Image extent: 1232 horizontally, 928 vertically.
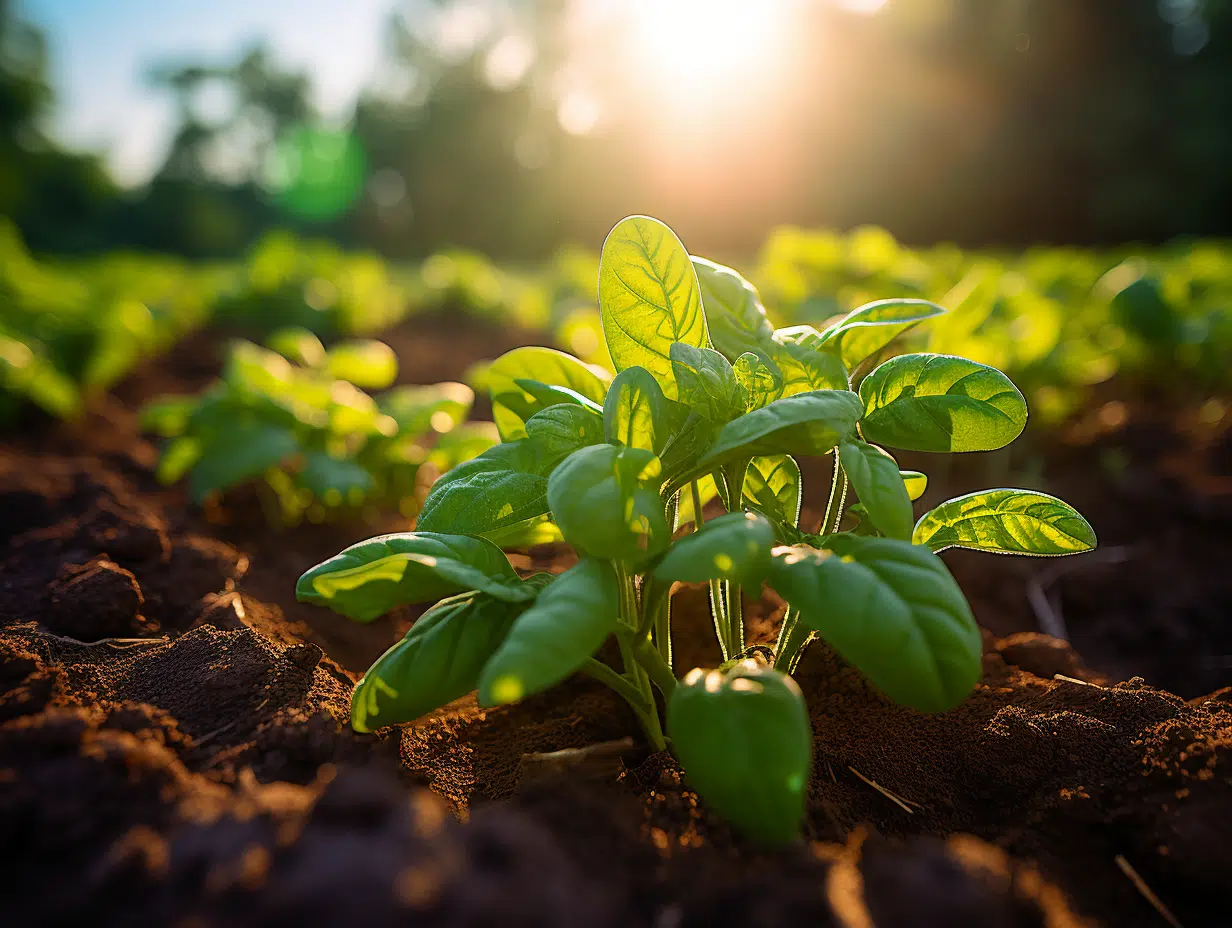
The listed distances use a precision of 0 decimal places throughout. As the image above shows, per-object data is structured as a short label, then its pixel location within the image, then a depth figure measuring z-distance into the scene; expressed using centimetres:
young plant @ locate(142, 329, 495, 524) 53
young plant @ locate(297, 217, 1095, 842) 24
